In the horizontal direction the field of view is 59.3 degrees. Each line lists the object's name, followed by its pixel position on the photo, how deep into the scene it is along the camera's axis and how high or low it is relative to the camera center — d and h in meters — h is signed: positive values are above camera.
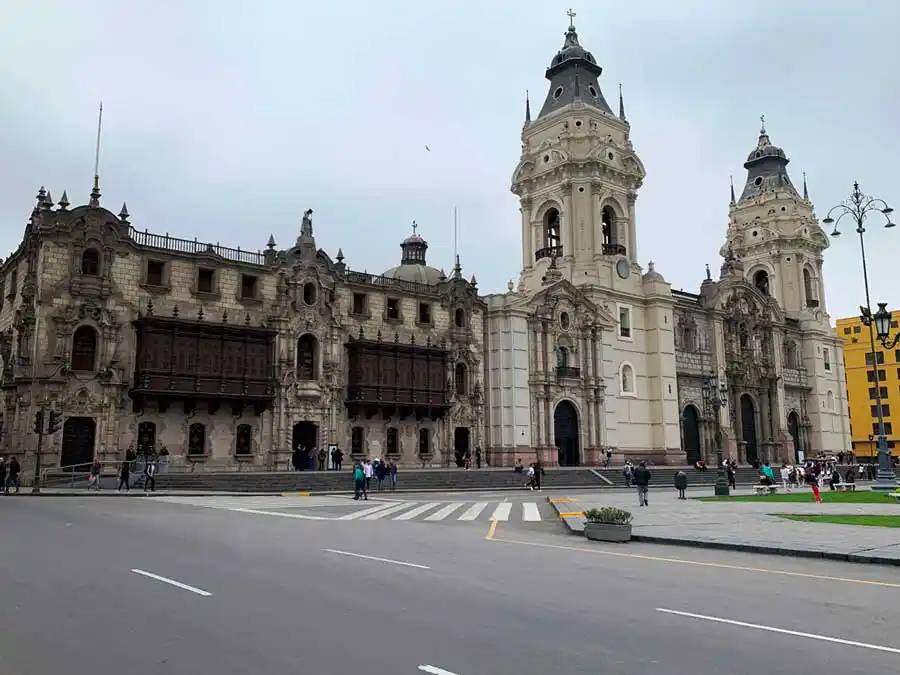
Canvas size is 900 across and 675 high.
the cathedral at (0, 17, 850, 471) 40.22 +8.13
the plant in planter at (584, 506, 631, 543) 18.30 -1.40
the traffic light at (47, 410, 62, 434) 35.25 +2.04
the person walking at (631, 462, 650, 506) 28.09 -0.54
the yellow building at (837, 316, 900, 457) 100.12 +10.18
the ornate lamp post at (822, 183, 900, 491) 35.72 +6.26
